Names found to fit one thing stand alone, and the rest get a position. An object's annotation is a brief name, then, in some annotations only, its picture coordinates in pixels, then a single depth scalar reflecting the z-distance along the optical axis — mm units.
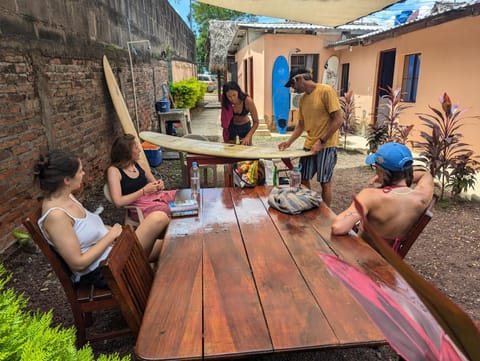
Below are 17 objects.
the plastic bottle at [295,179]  2790
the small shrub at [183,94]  11427
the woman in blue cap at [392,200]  1904
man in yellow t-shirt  3467
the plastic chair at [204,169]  4764
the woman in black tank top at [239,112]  4359
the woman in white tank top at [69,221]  1678
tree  31228
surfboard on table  3613
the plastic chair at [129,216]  2695
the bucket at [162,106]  8579
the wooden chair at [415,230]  1887
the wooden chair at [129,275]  1335
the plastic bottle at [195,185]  2675
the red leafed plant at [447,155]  4156
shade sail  4012
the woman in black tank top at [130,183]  2650
